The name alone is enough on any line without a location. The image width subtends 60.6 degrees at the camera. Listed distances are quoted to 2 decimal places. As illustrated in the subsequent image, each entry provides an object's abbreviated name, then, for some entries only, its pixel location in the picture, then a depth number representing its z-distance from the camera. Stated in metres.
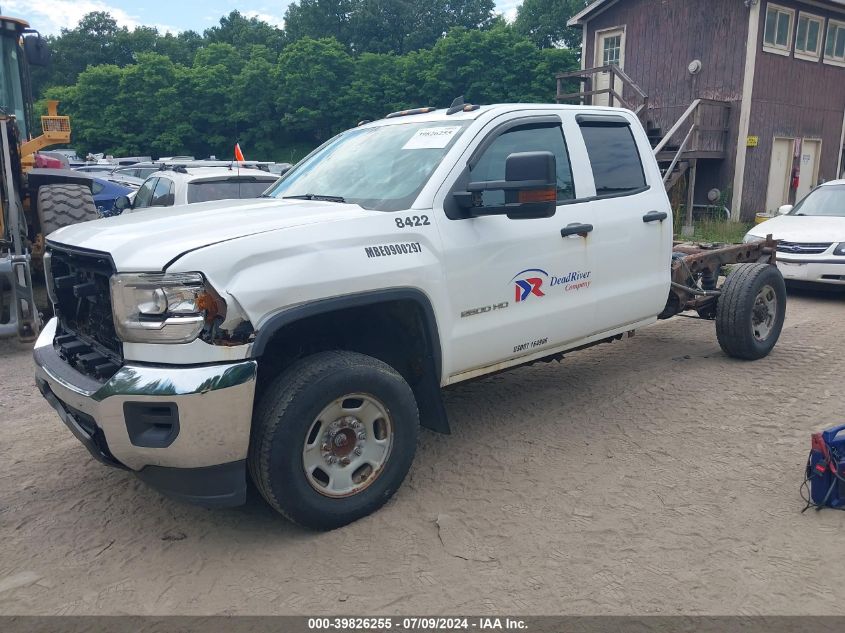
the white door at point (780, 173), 18.08
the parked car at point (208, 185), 8.47
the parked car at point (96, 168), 22.86
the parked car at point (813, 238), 9.20
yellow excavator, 6.71
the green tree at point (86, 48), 75.81
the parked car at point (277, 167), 21.66
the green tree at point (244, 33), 74.50
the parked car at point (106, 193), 13.69
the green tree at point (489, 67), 44.70
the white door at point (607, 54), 19.08
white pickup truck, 3.02
